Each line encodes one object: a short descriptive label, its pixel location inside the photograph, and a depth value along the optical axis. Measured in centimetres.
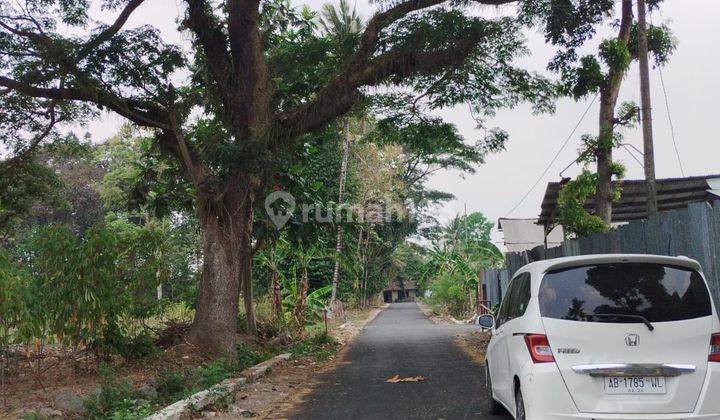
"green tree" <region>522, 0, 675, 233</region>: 1412
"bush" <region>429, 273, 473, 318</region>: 3712
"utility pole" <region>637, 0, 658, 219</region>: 1497
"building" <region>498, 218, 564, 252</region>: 3193
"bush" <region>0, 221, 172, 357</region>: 1009
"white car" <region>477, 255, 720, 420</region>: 549
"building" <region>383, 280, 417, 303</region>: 10281
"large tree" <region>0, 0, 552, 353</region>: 1306
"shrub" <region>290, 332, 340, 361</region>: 1683
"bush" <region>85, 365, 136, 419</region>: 808
